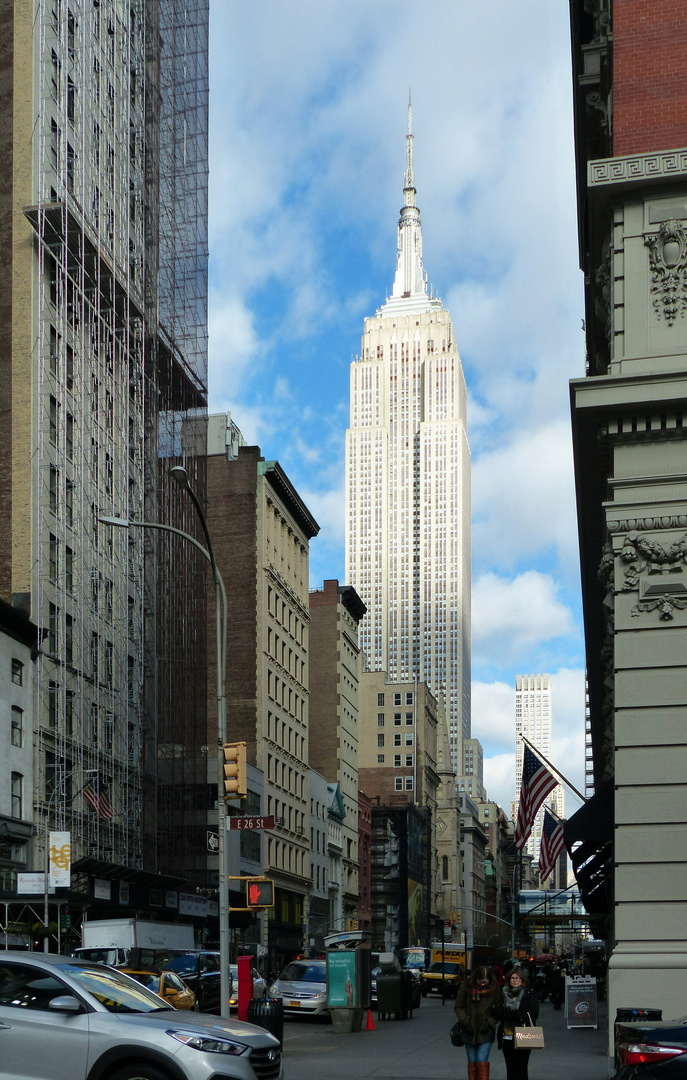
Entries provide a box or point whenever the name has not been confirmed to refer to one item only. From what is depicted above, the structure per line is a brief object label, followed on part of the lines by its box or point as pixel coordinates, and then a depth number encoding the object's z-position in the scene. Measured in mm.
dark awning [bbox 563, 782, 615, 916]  24422
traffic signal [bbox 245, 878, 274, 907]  22609
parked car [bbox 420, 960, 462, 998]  65375
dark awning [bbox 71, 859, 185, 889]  48525
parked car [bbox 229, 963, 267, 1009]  30578
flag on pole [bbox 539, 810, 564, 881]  44594
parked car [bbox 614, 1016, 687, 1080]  10883
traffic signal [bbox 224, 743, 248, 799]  21719
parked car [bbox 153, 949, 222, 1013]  38656
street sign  22772
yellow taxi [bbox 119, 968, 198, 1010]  30922
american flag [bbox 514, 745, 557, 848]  40344
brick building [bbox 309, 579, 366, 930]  106250
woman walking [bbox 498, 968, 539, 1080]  17469
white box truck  37094
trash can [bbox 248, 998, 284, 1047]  23656
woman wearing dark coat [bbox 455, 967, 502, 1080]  16906
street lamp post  22156
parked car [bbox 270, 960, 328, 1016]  38812
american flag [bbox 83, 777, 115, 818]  51625
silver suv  13219
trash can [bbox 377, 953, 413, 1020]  40562
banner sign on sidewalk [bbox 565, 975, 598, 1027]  37938
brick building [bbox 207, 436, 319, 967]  79125
